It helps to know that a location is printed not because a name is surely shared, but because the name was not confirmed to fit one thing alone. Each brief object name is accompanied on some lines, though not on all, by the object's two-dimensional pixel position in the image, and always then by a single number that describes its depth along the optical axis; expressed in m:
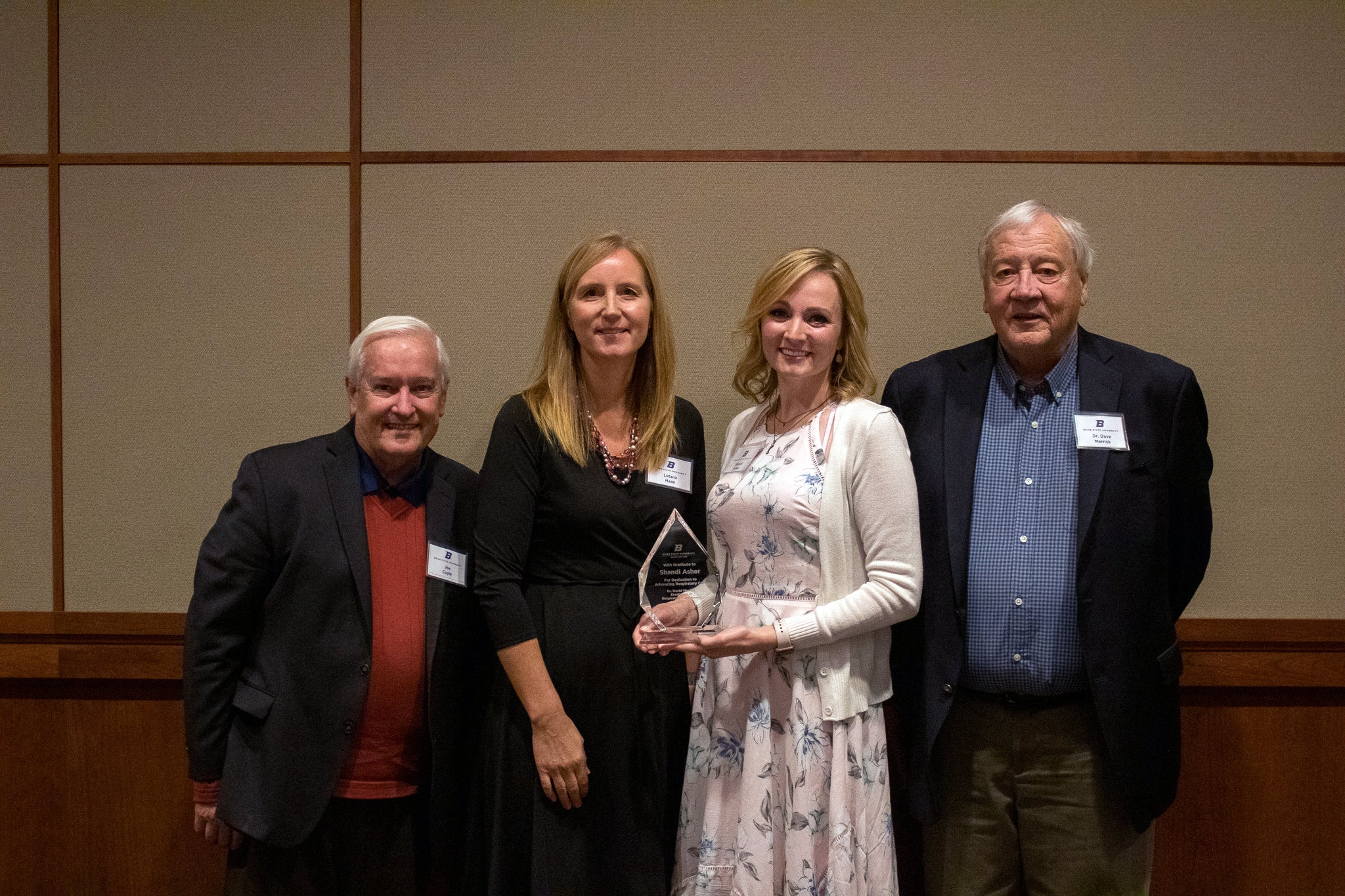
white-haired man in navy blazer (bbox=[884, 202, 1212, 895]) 1.87
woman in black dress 1.85
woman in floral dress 1.79
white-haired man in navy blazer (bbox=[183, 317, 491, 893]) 1.90
